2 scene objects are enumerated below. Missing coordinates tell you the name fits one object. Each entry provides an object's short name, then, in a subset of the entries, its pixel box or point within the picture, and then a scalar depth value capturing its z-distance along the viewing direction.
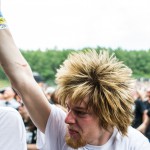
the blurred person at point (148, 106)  4.72
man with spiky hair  1.64
